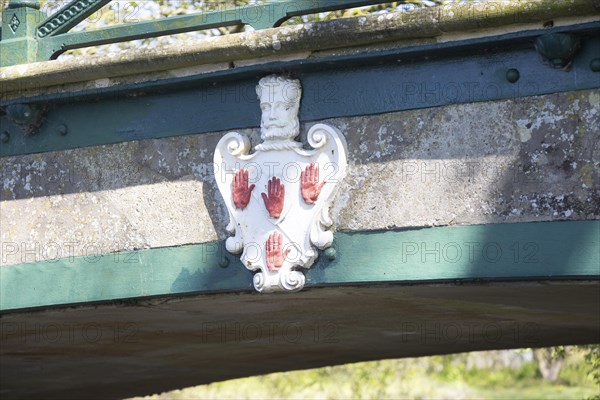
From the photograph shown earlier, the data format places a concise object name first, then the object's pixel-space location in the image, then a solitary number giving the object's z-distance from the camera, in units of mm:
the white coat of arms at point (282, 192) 8604
